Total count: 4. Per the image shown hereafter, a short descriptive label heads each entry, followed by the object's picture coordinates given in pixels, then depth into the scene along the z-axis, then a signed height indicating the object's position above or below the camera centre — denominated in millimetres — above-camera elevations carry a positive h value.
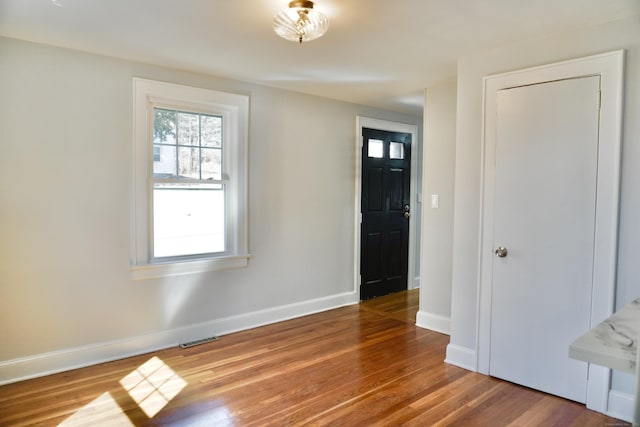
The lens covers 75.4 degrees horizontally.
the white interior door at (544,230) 2463 -185
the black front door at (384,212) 4844 -170
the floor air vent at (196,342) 3404 -1234
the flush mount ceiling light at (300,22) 2127 +919
